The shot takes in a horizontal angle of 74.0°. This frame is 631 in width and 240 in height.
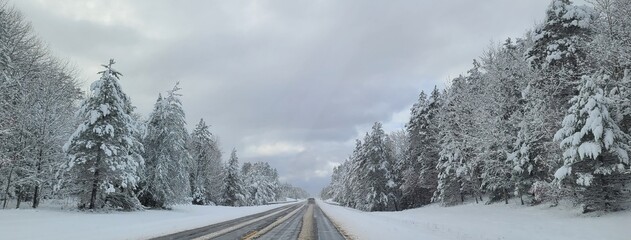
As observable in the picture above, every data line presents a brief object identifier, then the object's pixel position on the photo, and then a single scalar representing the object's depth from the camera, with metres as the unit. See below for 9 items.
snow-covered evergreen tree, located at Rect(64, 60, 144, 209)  25.62
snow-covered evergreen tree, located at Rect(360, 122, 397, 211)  57.72
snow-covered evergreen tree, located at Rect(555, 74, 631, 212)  16.55
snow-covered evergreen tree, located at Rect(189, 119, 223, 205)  60.25
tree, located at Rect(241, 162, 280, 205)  97.50
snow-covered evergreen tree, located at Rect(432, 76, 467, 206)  36.31
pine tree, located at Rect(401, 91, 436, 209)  49.47
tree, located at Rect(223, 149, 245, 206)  71.25
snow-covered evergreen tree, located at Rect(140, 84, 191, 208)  35.38
